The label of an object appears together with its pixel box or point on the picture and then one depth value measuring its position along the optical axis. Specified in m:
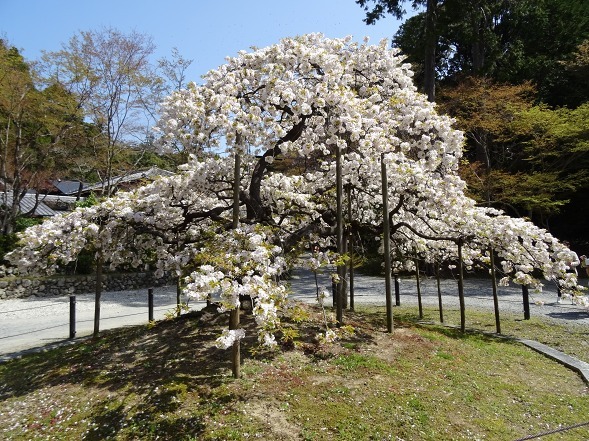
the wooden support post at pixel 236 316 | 4.98
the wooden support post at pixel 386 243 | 7.21
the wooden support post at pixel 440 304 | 10.30
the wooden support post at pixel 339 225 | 6.49
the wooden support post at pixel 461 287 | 8.39
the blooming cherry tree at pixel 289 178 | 5.98
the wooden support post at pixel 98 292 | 7.87
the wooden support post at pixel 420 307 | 10.64
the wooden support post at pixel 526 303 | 10.73
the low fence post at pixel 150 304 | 10.40
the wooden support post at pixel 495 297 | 8.65
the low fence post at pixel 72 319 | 9.05
